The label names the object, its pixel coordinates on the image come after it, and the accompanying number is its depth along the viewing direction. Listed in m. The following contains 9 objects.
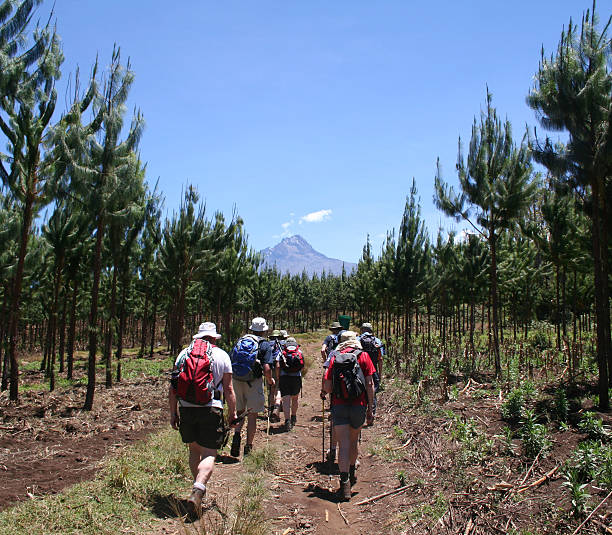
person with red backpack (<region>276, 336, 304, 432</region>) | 8.52
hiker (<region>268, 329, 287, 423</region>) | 8.80
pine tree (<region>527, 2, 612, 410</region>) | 7.75
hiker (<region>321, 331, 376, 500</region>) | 5.34
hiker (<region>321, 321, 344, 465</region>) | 6.61
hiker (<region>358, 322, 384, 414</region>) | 8.52
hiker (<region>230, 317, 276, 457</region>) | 6.68
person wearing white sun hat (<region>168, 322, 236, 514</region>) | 4.55
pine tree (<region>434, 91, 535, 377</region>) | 11.72
